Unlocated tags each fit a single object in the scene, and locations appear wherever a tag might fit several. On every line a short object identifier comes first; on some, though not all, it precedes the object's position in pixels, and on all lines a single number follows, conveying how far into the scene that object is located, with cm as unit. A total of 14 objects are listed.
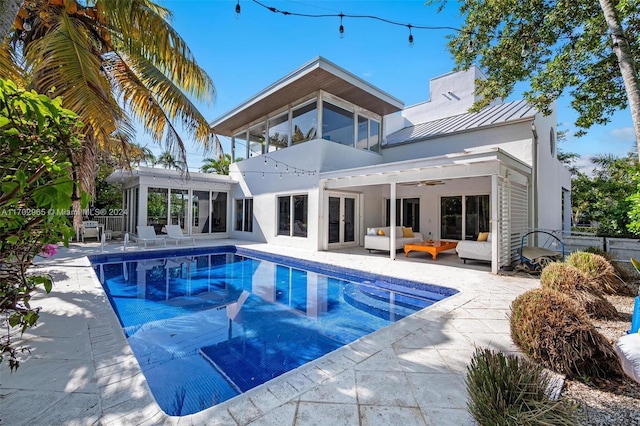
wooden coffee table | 998
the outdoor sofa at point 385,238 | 1082
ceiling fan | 1110
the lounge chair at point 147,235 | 1263
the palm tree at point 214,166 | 2566
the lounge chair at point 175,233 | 1339
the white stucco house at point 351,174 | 1063
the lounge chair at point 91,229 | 1397
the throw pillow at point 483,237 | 954
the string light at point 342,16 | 566
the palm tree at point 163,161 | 2380
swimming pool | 367
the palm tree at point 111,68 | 438
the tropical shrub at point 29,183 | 130
